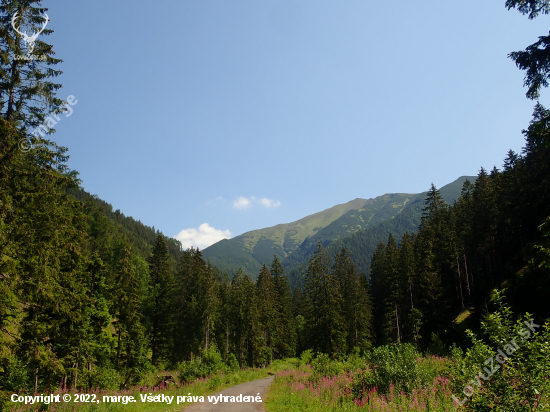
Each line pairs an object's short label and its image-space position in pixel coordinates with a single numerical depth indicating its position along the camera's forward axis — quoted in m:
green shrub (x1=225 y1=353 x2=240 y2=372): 35.06
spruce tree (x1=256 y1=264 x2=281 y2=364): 53.44
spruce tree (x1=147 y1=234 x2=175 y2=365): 41.28
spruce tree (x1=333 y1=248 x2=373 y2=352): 53.12
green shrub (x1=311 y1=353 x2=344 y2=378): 20.26
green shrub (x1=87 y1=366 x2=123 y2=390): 22.01
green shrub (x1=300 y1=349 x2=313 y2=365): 37.17
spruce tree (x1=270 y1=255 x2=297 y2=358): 62.27
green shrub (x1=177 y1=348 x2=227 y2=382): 24.47
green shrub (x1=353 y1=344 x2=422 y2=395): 12.91
